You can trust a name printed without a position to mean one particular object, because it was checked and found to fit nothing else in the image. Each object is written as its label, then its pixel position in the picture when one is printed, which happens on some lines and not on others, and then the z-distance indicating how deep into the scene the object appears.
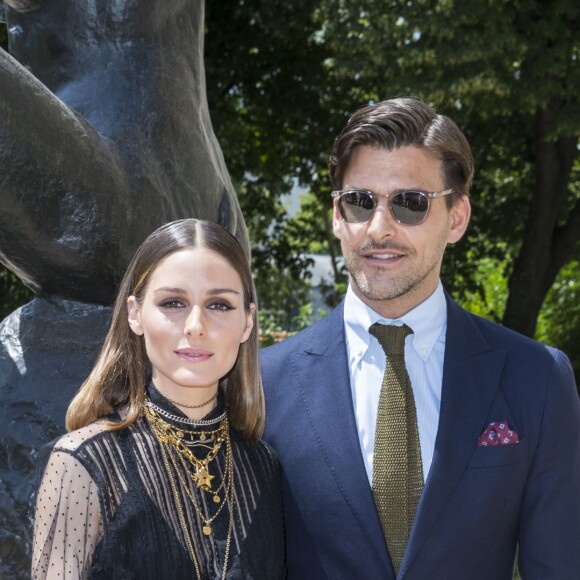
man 2.18
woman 1.90
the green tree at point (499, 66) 8.62
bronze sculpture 2.34
